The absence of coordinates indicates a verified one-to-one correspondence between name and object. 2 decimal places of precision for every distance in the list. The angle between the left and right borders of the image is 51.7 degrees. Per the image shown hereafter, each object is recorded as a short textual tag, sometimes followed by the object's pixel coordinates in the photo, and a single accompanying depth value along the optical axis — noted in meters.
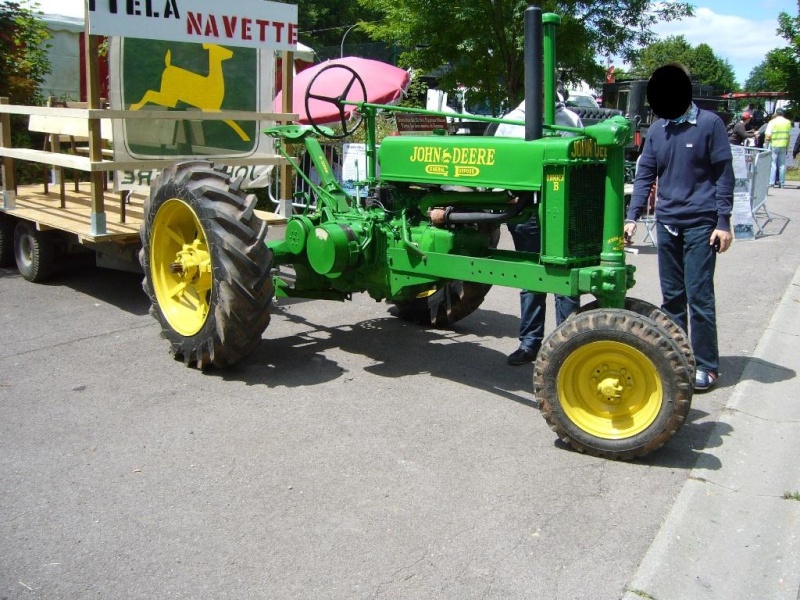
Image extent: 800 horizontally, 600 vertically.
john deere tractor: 4.21
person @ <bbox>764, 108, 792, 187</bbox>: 18.97
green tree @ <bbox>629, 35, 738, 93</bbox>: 56.92
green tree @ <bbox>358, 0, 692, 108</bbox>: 13.48
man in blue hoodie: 5.14
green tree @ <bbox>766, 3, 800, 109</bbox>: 24.34
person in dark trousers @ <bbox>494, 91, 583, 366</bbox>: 5.64
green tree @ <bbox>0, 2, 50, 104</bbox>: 10.52
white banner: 6.28
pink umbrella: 14.10
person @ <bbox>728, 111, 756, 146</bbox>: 19.48
